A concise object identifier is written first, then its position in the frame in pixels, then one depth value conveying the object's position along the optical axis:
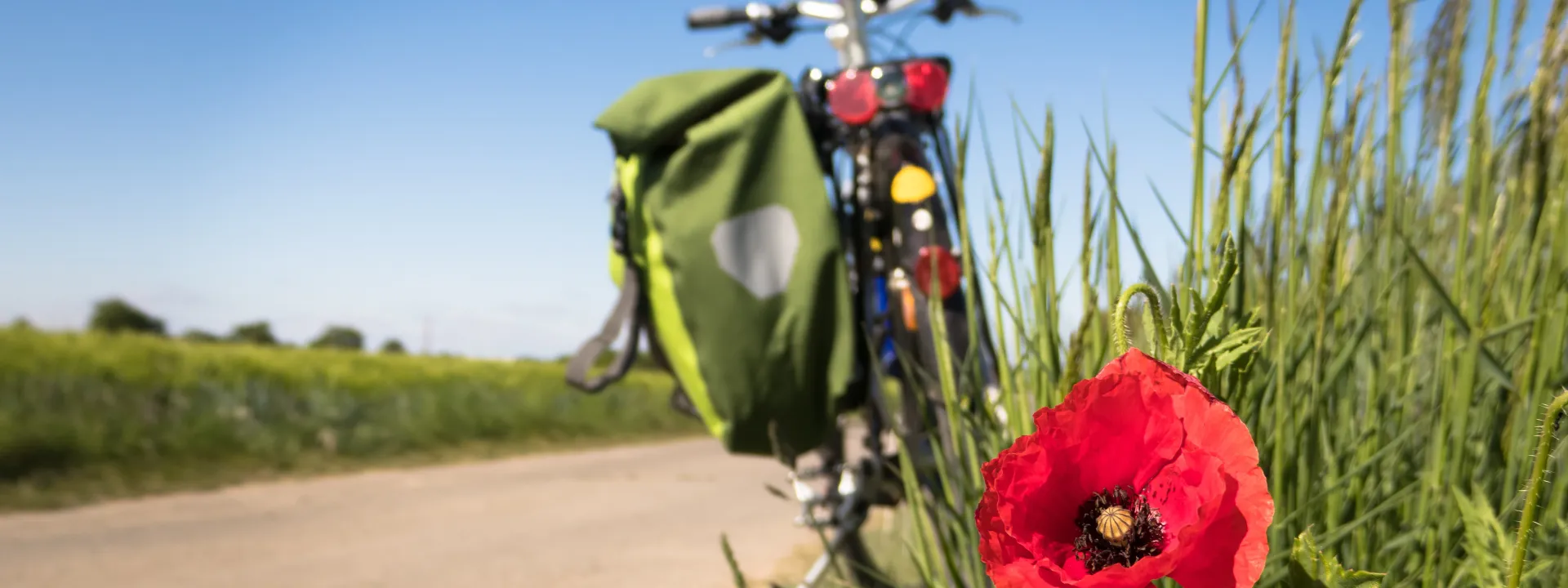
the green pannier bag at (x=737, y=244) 1.95
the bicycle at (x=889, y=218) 2.06
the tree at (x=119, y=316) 32.62
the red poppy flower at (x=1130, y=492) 0.40
